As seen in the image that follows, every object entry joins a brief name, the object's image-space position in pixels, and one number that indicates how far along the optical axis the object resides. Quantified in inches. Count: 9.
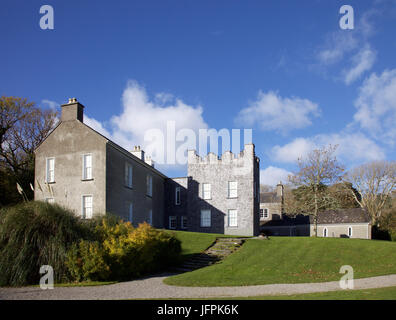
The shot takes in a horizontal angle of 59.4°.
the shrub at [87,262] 581.1
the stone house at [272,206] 2086.6
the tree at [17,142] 1323.8
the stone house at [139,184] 984.3
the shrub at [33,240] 563.2
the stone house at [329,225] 1785.2
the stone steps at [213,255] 776.3
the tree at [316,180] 1366.9
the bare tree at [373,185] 1993.1
